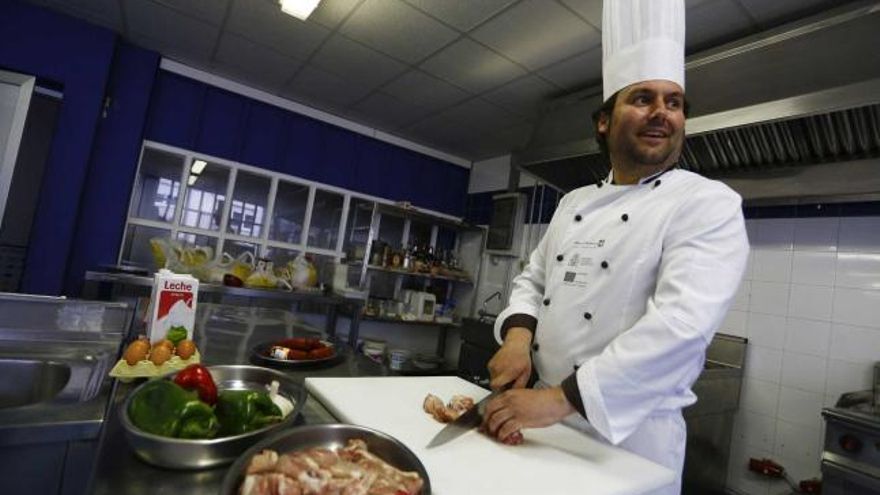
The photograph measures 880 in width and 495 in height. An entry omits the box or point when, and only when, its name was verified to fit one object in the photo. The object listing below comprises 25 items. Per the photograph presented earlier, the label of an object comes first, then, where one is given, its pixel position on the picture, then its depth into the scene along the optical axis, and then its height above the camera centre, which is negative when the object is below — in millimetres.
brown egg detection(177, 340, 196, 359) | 930 -251
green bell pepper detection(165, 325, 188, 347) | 964 -232
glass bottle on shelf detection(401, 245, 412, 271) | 4042 +58
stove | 1496 -408
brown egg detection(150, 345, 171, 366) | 874 -255
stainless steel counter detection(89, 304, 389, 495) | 500 -308
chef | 775 +52
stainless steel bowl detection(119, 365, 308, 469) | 516 -261
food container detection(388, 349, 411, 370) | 3705 -804
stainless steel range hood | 1589 +850
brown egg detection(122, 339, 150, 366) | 860 -254
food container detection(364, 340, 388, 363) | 3631 -737
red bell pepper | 653 -225
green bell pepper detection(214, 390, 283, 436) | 610 -243
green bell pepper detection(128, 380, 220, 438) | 566 -244
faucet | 3676 -286
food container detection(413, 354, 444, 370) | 3869 -826
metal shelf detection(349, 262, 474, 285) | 3848 -55
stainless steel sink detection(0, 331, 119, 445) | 710 -365
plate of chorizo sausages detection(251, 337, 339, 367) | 1104 -277
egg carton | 826 -280
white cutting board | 647 -290
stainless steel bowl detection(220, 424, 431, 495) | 550 -252
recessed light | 2223 +1245
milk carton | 1005 -175
